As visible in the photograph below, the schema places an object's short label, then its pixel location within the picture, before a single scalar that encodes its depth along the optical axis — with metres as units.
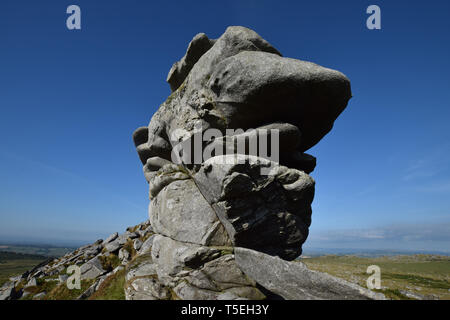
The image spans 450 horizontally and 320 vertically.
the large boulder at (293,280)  8.09
